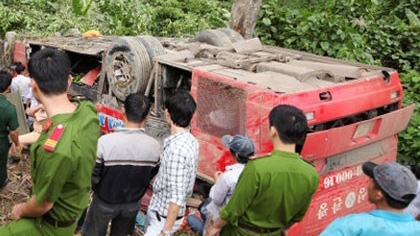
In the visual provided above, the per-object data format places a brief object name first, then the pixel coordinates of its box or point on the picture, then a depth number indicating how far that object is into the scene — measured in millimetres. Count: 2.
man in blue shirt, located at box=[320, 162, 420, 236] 2643
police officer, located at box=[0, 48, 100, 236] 2708
